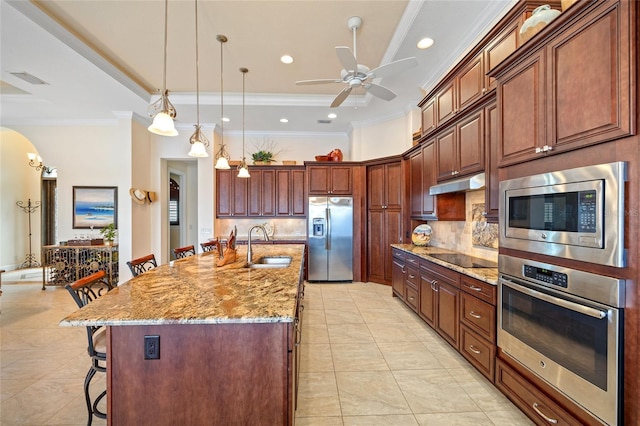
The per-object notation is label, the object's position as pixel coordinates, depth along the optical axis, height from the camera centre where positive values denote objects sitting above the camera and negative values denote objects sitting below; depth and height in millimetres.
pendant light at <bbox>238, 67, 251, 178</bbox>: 3721 +643
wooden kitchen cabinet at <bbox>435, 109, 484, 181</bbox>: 2451 +663
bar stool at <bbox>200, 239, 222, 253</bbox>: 3968 -510
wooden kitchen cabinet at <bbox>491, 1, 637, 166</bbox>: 1176 +668
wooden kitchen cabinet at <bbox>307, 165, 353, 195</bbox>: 5250 +658
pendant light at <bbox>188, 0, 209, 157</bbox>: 2540 +654
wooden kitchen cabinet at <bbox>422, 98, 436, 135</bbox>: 3336 +1254
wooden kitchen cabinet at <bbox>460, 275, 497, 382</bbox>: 2000 -907
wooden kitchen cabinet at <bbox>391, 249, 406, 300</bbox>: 3801 -894
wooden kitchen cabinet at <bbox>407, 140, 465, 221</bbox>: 3348 +205
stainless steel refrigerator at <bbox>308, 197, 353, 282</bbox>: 5188 -557
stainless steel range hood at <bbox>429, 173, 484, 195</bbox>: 2414 +280
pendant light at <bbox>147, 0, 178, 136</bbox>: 1944 +679
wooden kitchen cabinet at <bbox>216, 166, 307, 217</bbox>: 5582 +431
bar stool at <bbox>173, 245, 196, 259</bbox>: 3179 -475
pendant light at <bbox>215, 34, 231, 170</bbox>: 3042 +1787
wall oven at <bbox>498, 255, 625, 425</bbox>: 1215 -639
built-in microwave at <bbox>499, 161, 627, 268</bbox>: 1195 -10
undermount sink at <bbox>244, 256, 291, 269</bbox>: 2824 -522
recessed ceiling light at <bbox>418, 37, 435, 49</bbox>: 2875 +1866
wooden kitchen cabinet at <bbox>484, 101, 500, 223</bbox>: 2217 +411
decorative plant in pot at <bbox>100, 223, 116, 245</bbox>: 4945 -393
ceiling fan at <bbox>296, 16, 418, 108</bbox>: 2378 +1357
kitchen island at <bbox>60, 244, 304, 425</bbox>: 1300 -776
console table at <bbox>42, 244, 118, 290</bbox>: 4789 -872
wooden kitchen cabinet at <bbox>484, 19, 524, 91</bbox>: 2051 +1364
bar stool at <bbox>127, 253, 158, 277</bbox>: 2375 -474
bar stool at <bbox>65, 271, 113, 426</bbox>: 1568 -811
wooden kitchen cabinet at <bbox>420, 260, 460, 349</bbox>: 2473 -860
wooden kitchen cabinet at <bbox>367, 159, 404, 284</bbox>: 4805 -51
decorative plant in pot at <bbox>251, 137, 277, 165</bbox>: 5617 +1321
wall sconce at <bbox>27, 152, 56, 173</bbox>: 5578 +1113
